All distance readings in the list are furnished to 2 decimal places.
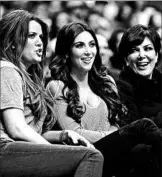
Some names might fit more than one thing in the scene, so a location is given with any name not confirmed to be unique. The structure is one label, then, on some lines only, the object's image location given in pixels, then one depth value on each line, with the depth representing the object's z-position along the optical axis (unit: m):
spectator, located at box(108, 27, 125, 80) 9.01
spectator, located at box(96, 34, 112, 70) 10.86
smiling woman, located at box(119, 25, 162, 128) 8.17
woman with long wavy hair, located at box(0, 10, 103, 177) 5.61
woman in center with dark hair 6.62
